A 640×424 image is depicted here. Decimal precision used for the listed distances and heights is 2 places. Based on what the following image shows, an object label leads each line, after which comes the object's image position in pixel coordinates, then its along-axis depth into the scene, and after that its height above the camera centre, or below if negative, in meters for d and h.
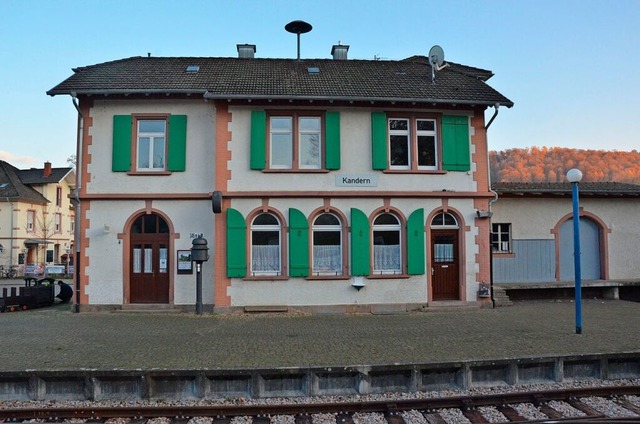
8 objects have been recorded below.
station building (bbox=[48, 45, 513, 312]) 14.46 +1.46
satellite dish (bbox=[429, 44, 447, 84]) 16.67 +6.34
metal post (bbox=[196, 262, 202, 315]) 13.90 -1.24
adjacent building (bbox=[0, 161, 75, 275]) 39.72 +2.44
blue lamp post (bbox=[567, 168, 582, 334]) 10.90 -0.03
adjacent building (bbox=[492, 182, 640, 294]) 17.44 +0.24
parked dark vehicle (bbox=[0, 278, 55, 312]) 15.12 -1.64
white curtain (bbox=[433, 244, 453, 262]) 15.24 -0.29
